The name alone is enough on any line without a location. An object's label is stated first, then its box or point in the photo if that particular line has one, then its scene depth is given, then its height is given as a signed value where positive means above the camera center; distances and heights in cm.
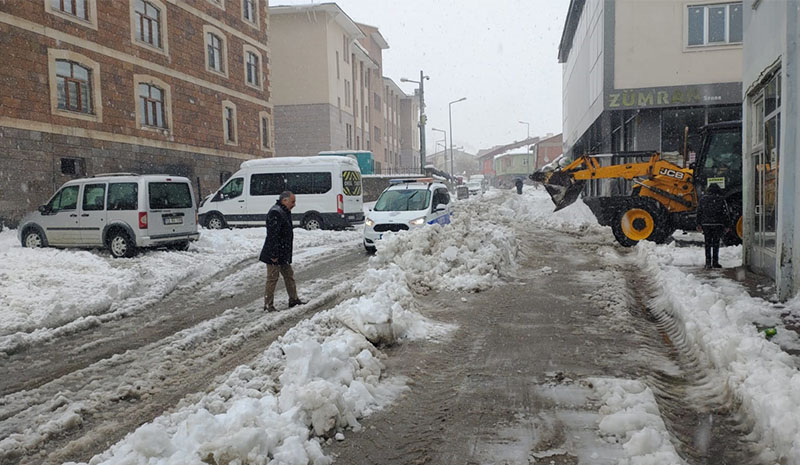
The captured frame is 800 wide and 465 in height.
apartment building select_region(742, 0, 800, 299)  701 +68
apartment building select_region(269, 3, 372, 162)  4247 +953
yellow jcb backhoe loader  1233 +2
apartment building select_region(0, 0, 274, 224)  1744 +450
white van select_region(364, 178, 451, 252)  1366 -25
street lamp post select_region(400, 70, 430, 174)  3668 +515
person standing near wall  979 -48
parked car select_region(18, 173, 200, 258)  1277 -19
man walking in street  832 -67
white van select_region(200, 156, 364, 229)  1889 +32
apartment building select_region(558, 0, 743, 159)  2073 +466
